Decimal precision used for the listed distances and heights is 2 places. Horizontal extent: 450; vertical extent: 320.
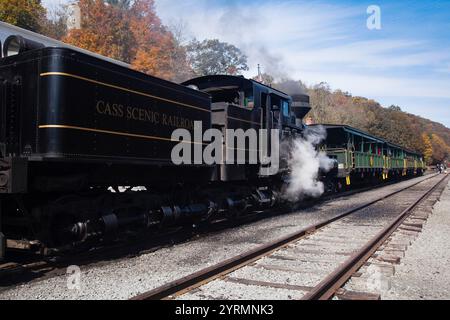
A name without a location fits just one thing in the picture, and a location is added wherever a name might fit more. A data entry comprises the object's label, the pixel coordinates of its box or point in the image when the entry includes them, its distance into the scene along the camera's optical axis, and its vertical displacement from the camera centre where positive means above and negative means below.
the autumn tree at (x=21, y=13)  28.13 +11.34
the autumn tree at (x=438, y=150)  120.50 +5.71
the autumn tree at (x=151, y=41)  31.06 +11.96
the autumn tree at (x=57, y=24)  40.03 +15.02
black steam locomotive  5.27 +0.29
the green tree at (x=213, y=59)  39.87 +11.19
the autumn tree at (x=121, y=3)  50.21 +21.02
